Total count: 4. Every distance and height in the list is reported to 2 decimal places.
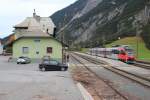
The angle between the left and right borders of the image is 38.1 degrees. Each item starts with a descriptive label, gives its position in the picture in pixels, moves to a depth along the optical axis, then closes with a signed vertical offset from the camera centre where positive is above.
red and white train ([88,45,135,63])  36.30 -0.77
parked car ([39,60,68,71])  25.19 -1.92
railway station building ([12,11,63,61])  39.02 +0.63
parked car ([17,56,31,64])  35.55 -1.69
